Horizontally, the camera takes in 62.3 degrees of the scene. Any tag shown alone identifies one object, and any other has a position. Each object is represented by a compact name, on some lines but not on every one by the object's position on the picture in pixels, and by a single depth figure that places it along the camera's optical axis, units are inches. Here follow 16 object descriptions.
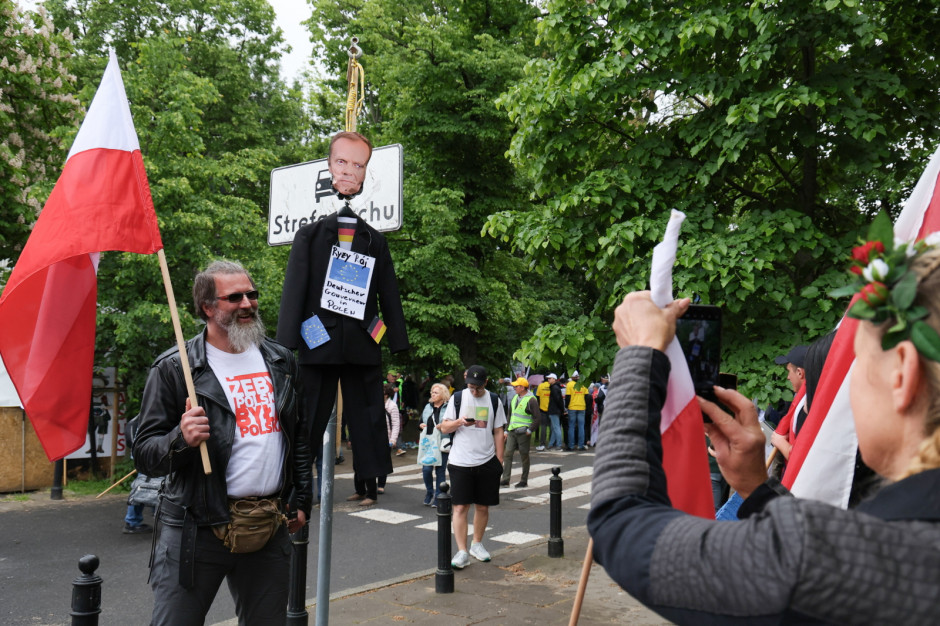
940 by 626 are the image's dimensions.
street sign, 174.2
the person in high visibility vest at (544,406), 832.3
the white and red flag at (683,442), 67.8
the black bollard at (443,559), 284.5
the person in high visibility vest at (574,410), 827.4
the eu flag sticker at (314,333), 152.5
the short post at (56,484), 482.9
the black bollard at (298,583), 201.2
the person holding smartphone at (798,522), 43.0
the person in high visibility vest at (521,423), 569.0
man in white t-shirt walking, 327.9
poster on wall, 539.2
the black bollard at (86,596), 146.1
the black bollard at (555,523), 341.4
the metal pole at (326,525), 160.2
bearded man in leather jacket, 129.0
